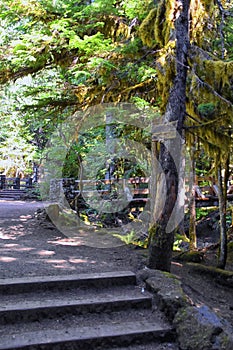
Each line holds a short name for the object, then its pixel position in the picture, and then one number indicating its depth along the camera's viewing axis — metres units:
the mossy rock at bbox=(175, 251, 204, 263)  7.83
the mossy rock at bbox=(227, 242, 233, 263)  8.65
